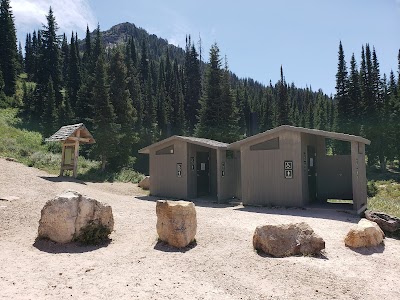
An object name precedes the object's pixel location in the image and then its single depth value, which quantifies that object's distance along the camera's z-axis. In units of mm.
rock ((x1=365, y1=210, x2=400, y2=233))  9945
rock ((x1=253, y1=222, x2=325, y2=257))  7684
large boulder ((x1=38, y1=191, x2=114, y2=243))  8109
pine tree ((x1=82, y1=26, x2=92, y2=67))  68250
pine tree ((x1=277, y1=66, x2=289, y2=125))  50703
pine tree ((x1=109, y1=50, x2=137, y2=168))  27641
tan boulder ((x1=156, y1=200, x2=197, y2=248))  8062
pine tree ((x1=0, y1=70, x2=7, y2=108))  42938
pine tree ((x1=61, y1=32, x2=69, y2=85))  69875
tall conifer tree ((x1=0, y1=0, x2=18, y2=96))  49719
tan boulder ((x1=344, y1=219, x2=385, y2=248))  8383
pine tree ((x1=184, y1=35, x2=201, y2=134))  54156
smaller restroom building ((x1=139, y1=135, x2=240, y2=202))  16938
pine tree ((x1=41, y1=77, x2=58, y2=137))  35000
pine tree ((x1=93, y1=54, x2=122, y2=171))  25828
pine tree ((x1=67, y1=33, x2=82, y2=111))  49247
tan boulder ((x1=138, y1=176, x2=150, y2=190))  20641
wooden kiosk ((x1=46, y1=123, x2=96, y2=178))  19016
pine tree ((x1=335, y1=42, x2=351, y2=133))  47750
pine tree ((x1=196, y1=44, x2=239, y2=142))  32125
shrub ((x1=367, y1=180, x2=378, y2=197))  26712
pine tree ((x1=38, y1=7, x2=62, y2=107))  50438
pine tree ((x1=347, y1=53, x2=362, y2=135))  46562
